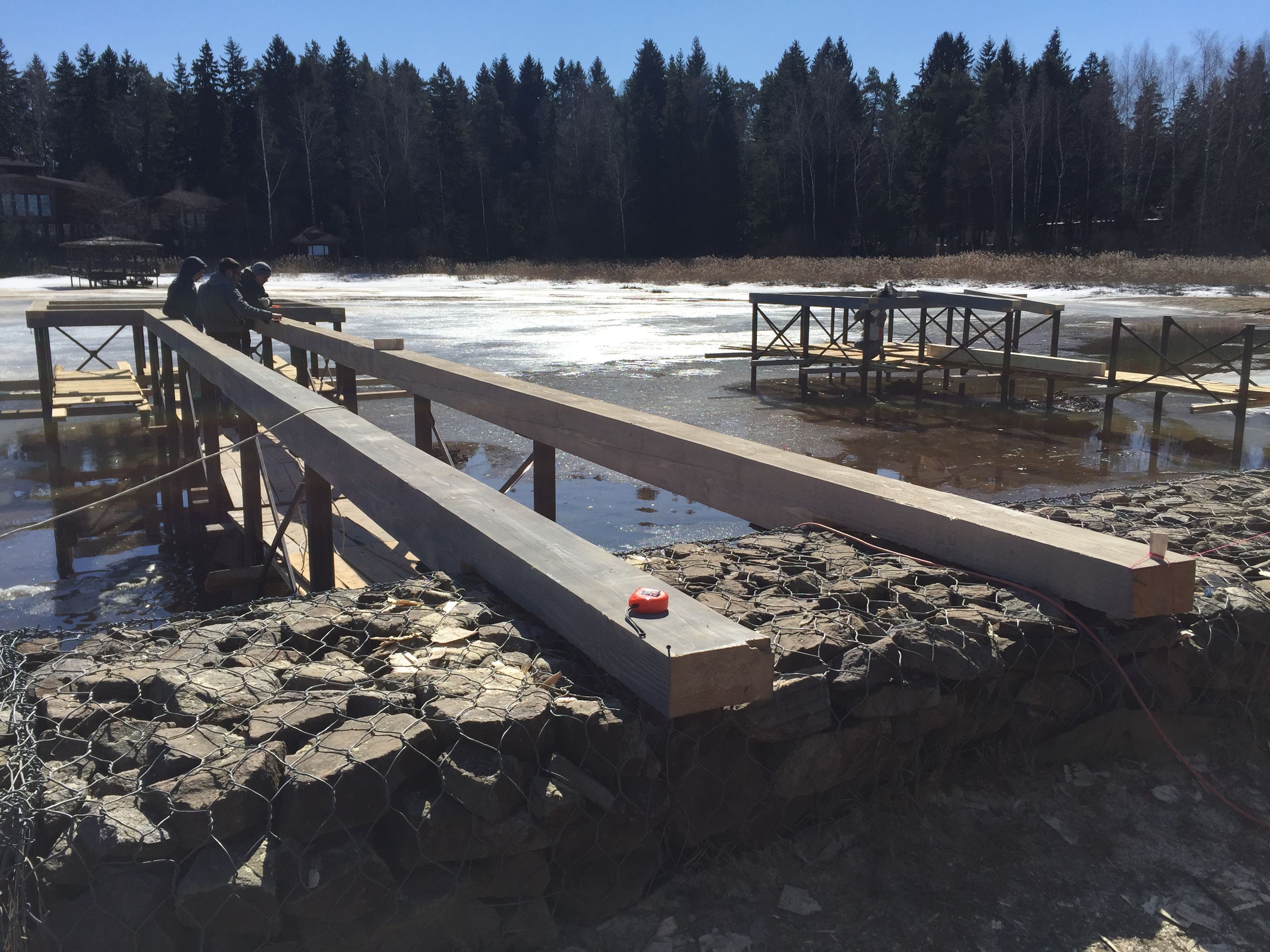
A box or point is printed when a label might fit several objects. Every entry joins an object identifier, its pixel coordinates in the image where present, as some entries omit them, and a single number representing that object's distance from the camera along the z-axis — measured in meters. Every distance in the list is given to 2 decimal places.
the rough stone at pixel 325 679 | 2.59
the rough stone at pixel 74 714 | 2.42
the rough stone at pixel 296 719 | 2.30
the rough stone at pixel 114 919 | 1.96
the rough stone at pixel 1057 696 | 3.07
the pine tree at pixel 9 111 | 70.81
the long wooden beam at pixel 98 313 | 11.17
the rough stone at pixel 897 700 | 2.76
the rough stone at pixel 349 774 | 2.09
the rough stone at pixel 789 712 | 2.60
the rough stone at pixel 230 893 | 1.97
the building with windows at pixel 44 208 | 59.62
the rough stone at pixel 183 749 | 2.18
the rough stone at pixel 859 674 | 2.74
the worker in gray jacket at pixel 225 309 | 9.82
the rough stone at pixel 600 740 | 2.38
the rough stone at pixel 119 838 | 1.97
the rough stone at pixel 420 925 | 2.10
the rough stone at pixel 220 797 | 2.03
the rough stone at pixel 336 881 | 2.04
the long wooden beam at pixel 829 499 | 3.05
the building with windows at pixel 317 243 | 61.09
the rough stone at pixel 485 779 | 2.20
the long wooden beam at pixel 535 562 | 2.37
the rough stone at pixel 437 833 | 2.16
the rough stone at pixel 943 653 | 2.88
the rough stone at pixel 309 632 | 2.89
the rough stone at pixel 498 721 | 2.30
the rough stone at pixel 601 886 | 2.40
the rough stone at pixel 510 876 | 2.24
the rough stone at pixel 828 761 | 2.68
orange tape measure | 2.54
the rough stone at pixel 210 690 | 2.44
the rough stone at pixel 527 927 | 2.28
